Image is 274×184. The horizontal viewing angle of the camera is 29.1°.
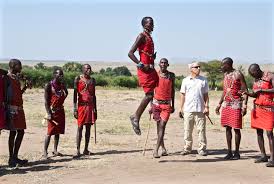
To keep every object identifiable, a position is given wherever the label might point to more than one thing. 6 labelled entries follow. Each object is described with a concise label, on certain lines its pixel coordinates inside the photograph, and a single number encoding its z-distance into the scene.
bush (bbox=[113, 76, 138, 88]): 67.00
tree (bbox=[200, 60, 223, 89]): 95.05
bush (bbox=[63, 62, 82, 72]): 99.05
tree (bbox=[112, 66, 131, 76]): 118.39
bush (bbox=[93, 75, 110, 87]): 65.10
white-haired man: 11.51
